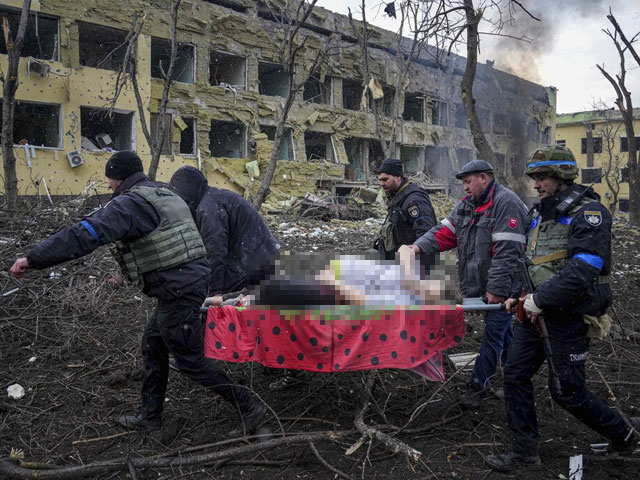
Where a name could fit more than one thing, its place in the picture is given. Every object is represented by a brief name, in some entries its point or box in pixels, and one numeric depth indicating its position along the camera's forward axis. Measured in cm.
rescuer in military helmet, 261
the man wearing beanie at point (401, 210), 423
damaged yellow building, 1617
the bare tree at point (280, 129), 869
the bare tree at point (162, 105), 868
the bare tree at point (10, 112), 848
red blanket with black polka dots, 299
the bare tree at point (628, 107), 1397
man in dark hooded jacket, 386
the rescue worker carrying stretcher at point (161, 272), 300
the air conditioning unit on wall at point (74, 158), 1611
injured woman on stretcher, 303
